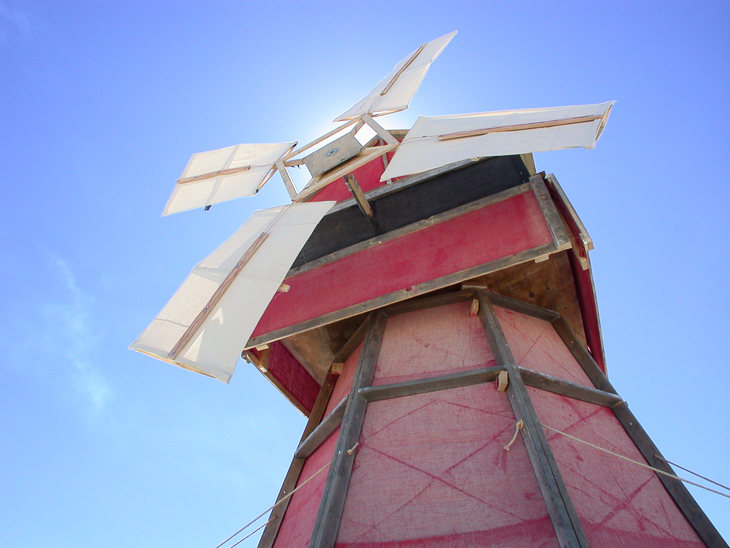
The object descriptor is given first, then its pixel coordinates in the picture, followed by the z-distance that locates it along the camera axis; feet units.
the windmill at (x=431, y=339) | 12.16
